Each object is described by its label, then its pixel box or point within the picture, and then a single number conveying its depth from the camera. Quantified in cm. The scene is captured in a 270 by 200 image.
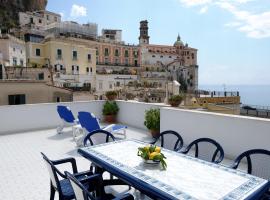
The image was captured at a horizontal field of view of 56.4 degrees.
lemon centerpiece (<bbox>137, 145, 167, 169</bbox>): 261
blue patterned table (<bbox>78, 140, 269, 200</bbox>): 208
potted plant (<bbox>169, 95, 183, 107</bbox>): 712
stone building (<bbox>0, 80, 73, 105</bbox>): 1319
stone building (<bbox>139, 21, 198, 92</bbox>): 5695
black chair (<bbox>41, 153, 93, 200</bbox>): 267
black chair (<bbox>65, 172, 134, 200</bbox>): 272
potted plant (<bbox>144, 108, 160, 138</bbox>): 703
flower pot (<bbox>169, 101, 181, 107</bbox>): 713
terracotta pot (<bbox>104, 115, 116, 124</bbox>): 930
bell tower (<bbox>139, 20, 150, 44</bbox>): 6382
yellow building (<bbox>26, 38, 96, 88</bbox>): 3219
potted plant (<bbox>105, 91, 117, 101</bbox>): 955
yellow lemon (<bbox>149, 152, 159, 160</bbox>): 263
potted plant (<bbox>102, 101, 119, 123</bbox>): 929
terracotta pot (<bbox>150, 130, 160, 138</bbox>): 705
